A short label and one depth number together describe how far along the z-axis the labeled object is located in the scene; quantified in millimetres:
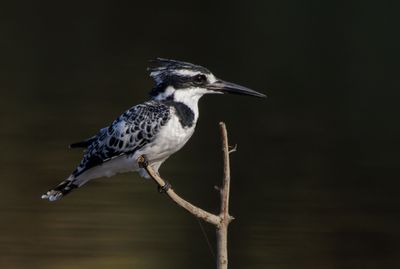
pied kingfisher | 9117
